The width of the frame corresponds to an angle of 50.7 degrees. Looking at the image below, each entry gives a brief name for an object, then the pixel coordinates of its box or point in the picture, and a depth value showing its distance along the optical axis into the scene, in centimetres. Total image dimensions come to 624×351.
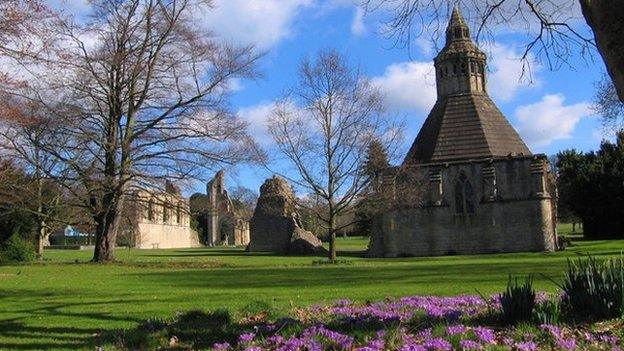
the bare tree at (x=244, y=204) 6557
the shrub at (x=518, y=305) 697
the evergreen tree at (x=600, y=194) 5888
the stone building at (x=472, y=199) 4184
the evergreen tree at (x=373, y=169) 3152
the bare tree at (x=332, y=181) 3073
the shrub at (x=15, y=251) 3162
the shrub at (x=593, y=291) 701
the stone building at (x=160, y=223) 2991
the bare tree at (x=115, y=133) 2736
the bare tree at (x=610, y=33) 615
